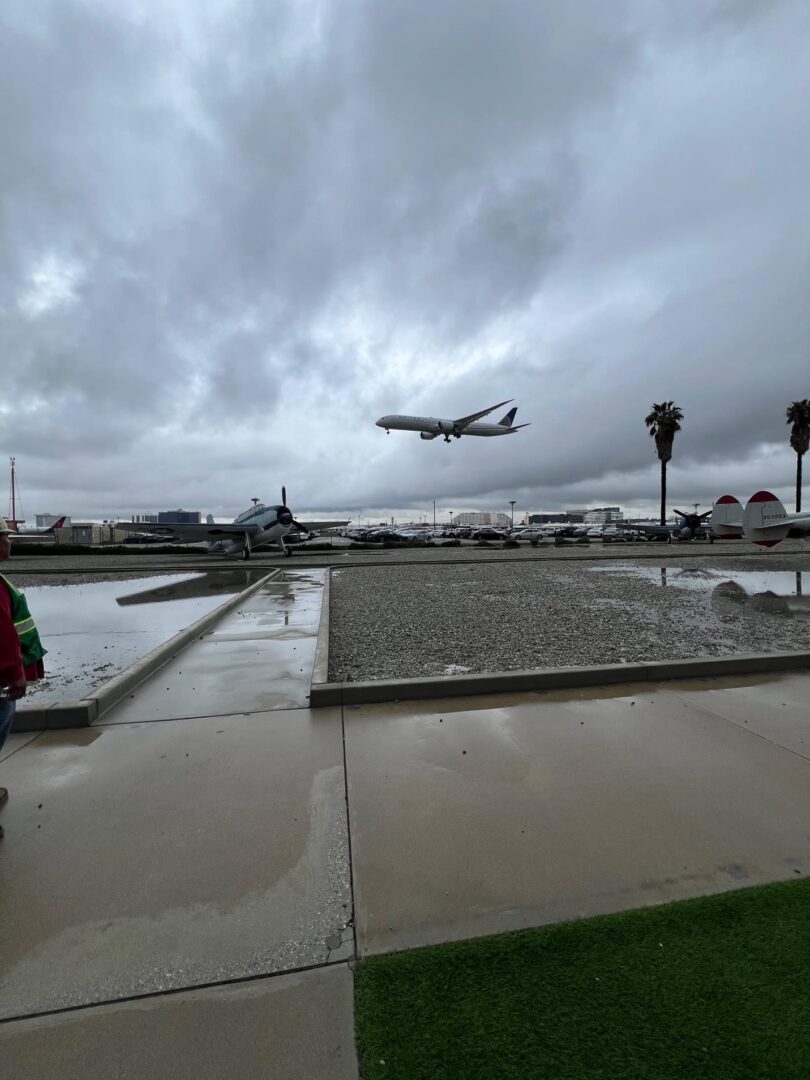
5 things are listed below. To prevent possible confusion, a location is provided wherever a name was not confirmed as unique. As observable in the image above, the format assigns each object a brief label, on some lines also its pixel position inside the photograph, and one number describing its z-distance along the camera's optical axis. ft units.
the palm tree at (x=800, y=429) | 172.76
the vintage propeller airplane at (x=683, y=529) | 160.56
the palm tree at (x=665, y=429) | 184.44
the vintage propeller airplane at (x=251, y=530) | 105.60
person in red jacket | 9.58
